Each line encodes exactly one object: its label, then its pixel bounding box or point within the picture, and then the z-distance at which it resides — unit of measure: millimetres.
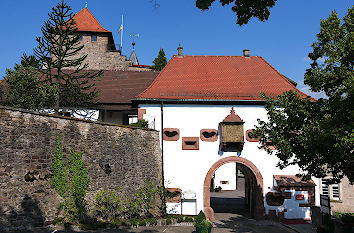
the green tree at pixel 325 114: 8742
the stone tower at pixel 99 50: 30984
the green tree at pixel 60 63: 17797
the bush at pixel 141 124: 16750
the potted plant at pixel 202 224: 12258
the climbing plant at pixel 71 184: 11359
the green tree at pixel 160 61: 39556
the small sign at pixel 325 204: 12885
